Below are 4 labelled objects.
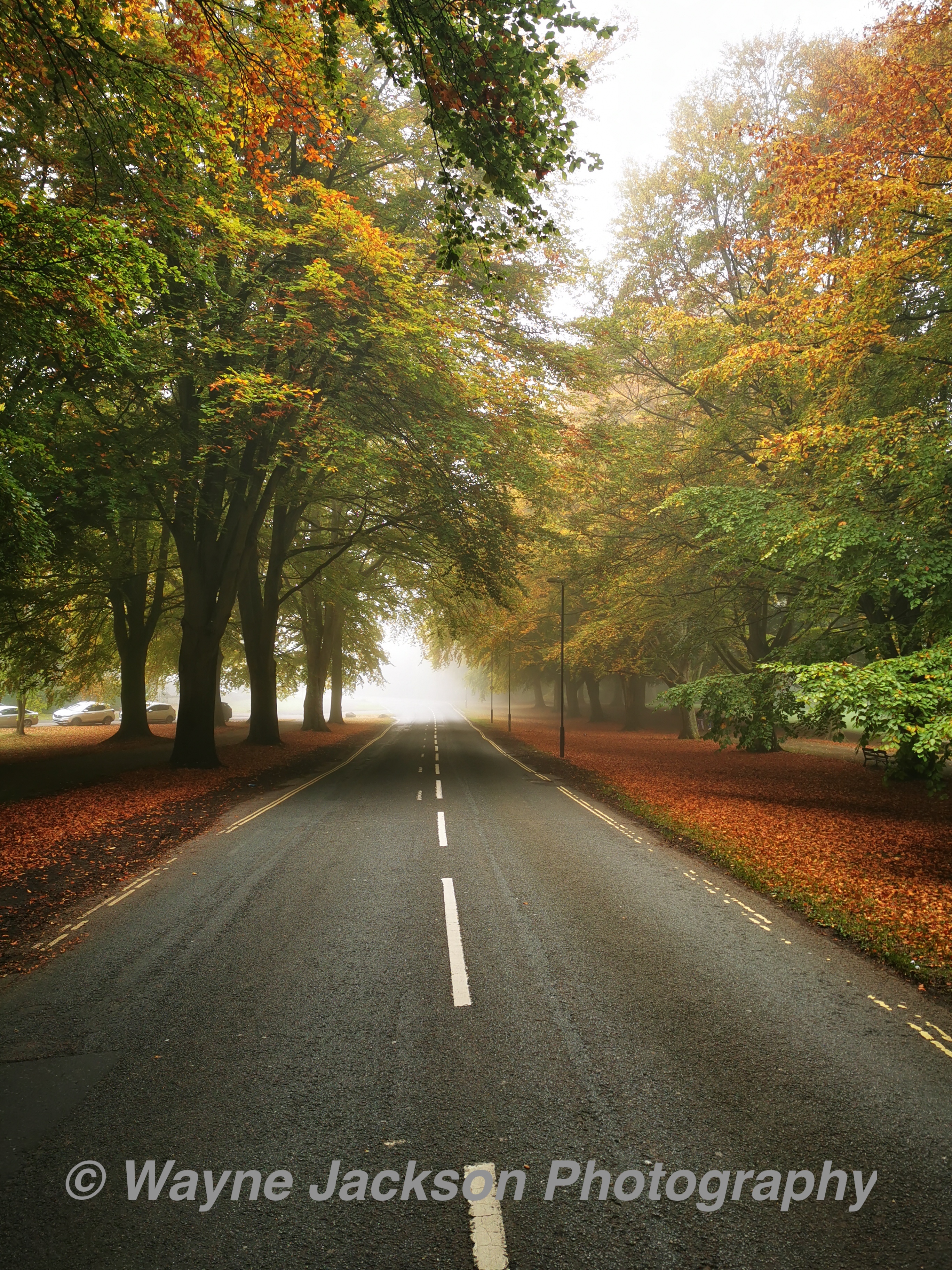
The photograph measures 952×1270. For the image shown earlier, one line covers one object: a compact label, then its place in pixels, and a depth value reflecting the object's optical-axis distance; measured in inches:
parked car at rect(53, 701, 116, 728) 1508.4
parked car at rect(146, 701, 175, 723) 1552.7
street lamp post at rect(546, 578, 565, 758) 781.3
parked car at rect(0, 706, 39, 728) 1381.6
